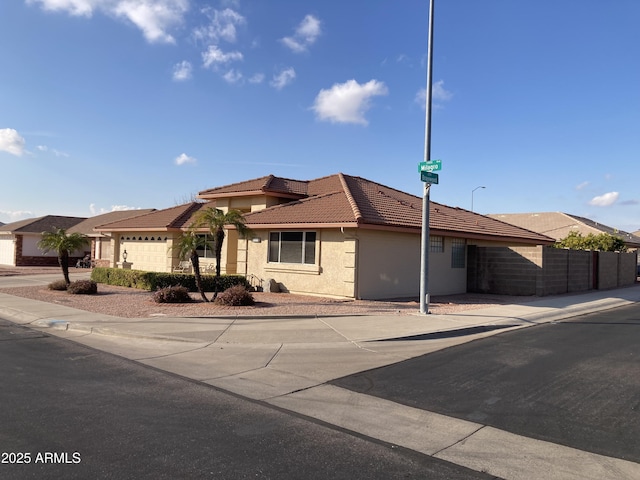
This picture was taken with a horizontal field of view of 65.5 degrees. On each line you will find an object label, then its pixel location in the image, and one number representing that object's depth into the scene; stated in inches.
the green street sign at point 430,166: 537.0
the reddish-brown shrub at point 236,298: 590.2
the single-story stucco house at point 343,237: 695.1
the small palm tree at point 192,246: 617.3
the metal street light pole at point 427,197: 553.3
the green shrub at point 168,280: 754.8
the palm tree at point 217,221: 616.1
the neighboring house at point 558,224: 1875.0
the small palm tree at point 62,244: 777.6
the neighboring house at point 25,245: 1620.3
